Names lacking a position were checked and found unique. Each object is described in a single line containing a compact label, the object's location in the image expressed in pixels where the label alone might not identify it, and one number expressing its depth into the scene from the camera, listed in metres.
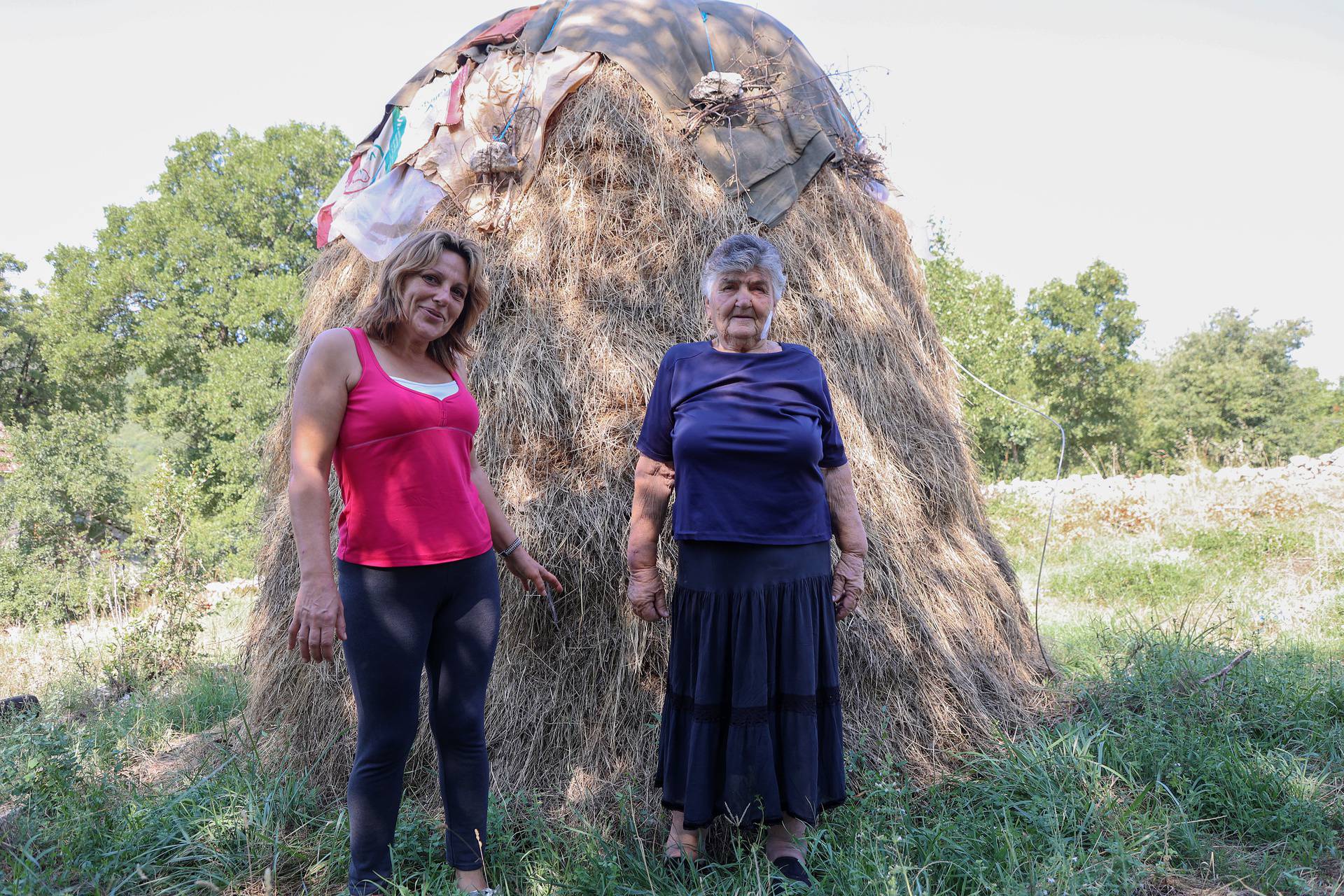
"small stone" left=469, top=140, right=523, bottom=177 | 3.33
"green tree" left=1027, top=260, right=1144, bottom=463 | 28.89
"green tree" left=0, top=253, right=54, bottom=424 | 20.59
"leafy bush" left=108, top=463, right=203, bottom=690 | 4.93
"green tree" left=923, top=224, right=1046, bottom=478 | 19.33
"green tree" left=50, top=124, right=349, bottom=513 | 19.61
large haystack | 2.93
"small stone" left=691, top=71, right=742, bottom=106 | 3.41
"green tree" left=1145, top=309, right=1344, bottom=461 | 30.16
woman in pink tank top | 1.89
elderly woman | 2.17
